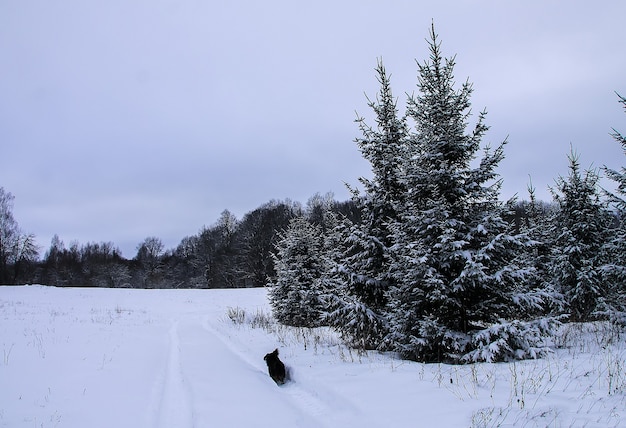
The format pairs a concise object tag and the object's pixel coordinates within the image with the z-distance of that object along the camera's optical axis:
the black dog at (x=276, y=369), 7.79
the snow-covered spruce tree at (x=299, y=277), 18.38
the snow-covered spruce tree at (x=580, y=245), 15.84
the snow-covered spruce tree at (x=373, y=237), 9.84
